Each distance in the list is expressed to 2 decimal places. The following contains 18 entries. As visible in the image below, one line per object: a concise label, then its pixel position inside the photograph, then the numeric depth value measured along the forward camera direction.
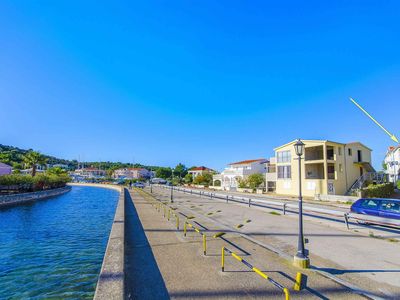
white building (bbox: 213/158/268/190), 60.75
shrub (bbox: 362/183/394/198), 29.77
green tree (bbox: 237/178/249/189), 53.53
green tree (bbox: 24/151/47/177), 53.03
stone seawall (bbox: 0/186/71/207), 32.34
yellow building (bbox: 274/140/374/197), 36.38
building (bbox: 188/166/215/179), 101.36
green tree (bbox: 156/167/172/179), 122.06
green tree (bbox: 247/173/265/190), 49.72
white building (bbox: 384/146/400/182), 45.52
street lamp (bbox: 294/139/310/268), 7.71
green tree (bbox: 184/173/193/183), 88.30
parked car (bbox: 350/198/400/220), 13.96
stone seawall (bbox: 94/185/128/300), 5.56
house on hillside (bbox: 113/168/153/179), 156.25
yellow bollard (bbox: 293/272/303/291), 6.17
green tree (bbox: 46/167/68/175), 67.80
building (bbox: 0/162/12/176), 43.50
